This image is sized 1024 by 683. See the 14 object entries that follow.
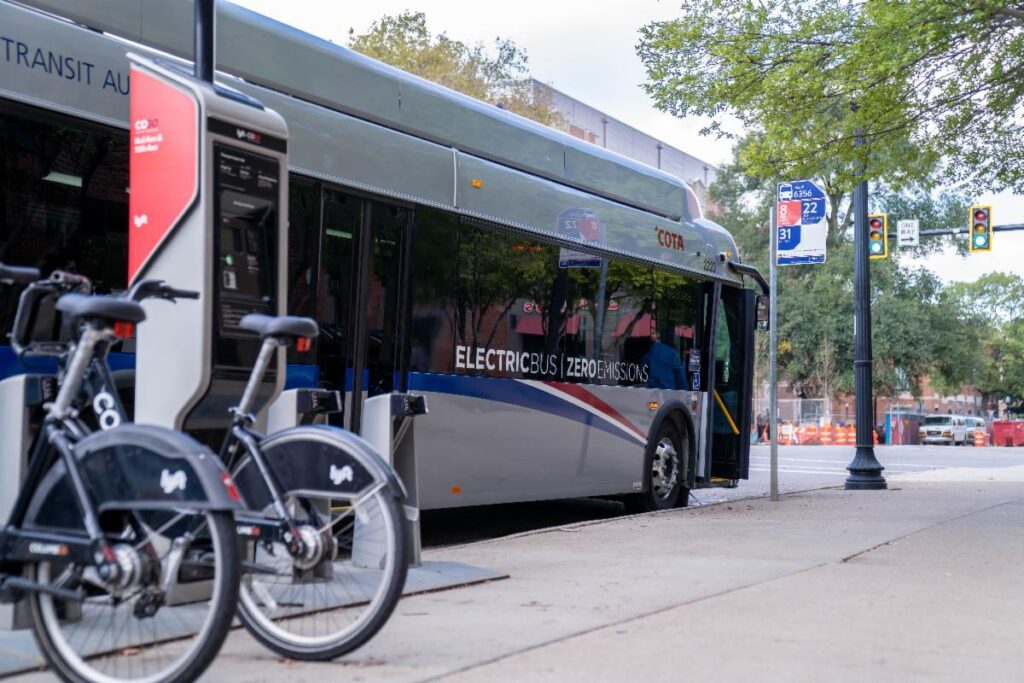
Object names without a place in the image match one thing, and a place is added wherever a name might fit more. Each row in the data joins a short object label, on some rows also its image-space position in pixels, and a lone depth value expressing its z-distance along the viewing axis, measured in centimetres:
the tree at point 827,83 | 1390
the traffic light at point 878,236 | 2348
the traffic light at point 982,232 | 2717
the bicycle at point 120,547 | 435
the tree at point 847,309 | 5581
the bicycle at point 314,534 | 498
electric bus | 741
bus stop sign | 1524
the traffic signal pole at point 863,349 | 1820
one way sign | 2950
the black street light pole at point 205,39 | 677
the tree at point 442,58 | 3547
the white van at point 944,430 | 5691
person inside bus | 1378
